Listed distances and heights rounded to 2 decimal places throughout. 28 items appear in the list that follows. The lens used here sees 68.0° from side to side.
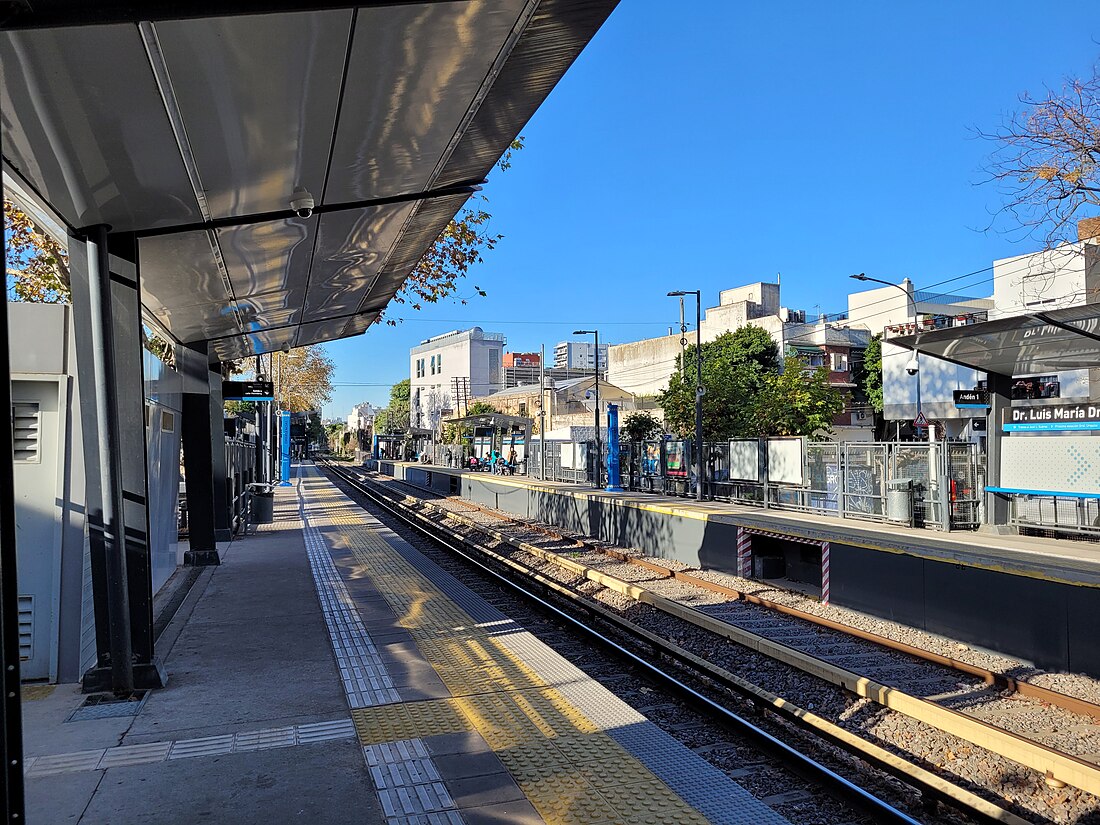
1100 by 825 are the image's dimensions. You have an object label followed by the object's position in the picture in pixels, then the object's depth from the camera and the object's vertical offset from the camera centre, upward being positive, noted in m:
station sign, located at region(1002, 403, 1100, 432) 11.92 +0.03
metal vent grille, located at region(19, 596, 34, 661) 7.00 -1.56
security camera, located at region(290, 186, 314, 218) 6.11 +1.80
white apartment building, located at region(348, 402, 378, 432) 155.12 +4.32
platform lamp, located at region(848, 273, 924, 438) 27.34 +2.70
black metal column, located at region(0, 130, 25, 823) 2.60 -0.61
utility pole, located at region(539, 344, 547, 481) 34.88 -1.13
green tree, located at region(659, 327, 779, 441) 29.98 +1.00
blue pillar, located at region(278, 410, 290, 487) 41.62 -0.45
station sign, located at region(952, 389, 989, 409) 15.21 +0.45
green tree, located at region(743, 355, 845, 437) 30.34 +0.68
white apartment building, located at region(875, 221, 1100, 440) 29.50 +4.14
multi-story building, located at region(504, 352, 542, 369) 100.24 +9.29
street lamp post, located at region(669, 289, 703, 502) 21.84 +0.37
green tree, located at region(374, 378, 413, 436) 115.02 +3.55
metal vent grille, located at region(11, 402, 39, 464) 7.06 +0.12
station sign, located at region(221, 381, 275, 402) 16.45 +1.02
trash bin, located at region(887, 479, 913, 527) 14.47 -1.39
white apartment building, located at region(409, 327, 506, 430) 94.56 +7.68
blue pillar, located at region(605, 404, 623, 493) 25.38 -0.64
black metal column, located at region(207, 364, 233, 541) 14.92 -0.45
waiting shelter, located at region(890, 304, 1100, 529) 10.88 +0.12
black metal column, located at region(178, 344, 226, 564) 12.80 -0.25
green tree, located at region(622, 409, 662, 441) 32.97 +0.14
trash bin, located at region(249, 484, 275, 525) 21.31 -1.81
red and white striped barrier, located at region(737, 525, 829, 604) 13.59 -2.05
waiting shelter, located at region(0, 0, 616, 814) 3.60 +1.77
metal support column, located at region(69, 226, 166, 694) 6.30 -0.10
